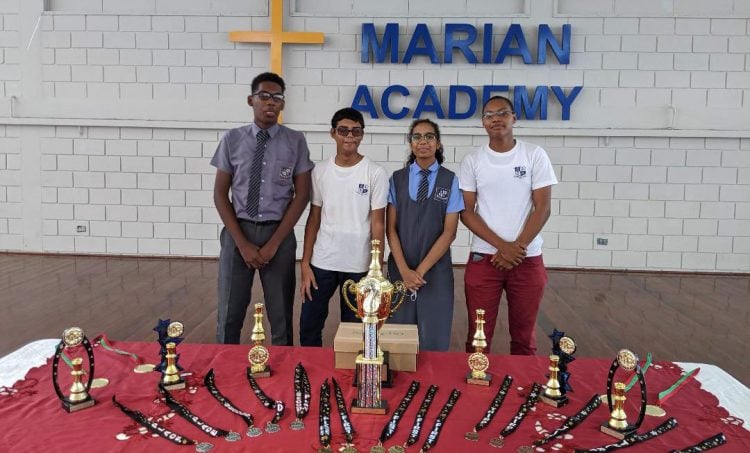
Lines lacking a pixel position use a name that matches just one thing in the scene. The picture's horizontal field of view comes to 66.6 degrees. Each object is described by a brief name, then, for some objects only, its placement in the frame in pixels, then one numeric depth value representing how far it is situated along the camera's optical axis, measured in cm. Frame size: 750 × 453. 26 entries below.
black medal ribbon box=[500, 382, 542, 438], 124
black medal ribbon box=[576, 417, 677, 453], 117
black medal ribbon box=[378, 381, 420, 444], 121
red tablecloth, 118
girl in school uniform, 237
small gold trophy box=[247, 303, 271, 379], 152
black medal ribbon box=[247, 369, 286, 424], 129
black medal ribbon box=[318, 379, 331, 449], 118
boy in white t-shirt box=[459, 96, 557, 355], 246
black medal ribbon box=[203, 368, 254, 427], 128
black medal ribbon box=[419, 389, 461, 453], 118
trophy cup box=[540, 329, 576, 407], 139
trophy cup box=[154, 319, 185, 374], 153
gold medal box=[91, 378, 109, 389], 145
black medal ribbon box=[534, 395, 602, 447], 121
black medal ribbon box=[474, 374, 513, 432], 127
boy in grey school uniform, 260
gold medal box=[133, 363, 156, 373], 156
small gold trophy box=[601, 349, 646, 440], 124
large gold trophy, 132
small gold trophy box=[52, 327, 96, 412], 133
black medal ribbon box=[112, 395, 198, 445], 117
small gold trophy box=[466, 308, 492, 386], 150
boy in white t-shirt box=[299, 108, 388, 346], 245
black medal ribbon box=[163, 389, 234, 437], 121
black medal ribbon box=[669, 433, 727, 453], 117
